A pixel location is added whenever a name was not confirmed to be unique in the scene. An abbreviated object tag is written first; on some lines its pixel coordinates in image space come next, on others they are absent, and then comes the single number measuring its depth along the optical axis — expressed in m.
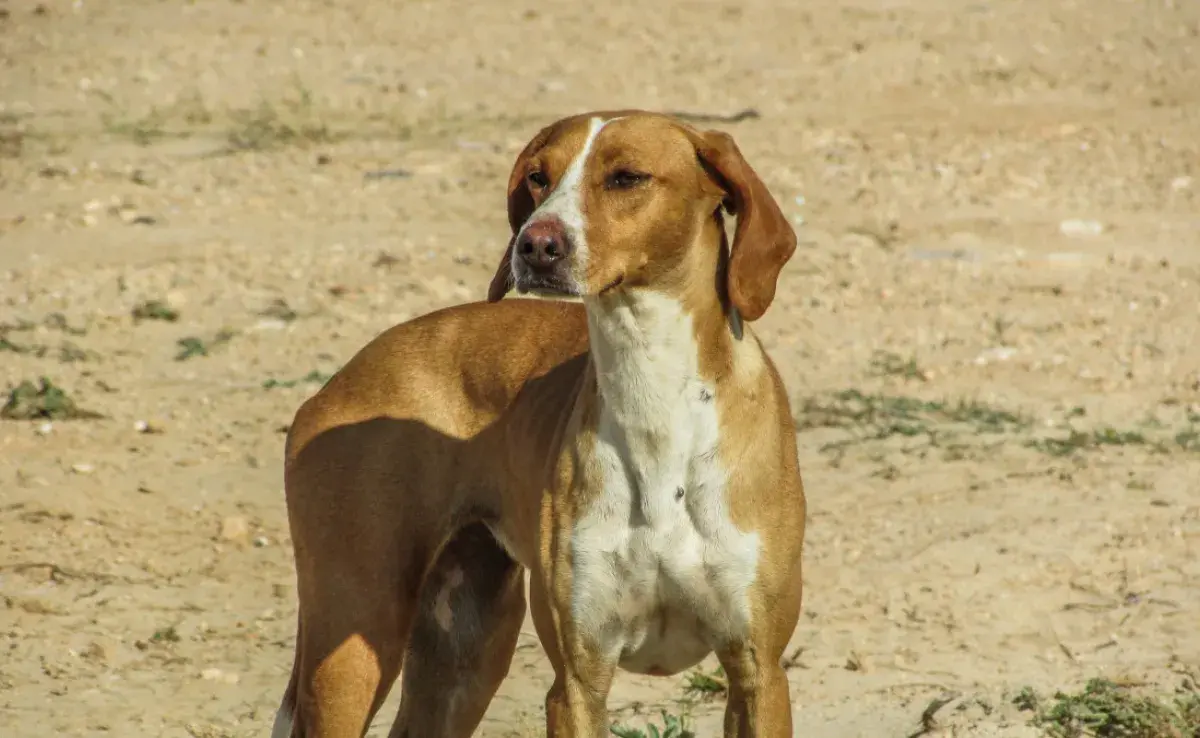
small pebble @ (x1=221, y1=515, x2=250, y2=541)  14.85
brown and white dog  8.98
